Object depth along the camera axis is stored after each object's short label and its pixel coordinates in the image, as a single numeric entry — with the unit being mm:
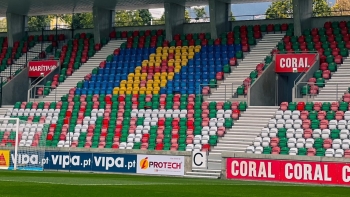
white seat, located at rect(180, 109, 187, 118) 37662
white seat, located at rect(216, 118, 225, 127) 36028
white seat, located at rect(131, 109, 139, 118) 39219
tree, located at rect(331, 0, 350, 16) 101338
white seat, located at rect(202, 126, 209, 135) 35500
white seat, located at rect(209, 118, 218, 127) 36031
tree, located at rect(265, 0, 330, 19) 95625
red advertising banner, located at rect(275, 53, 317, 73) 38375
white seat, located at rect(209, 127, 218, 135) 35469
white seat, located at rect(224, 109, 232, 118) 36438
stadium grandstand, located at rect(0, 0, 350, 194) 31438
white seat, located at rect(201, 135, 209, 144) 34906
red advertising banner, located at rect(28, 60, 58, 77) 47594
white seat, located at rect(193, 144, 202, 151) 34372
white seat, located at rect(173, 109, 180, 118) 37938
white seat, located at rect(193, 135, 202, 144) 35031
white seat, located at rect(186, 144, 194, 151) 34581
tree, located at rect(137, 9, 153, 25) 120800
